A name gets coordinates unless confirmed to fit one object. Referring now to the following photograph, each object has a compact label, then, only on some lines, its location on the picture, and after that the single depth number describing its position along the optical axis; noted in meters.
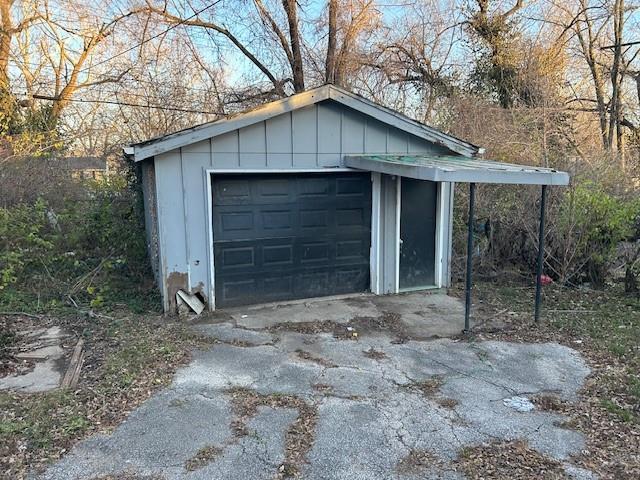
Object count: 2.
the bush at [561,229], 7.82
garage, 6.22
